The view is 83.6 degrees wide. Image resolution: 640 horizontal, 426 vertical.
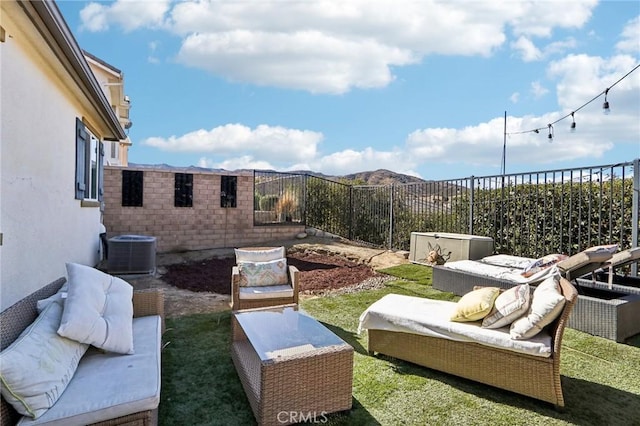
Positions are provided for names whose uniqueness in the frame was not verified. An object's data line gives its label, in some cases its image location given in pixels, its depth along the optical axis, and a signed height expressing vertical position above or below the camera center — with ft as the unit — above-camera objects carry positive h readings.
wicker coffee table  7.70 -3.74
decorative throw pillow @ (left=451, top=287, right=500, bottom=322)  9.69 -2.50
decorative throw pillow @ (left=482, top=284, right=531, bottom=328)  9.19 -2.40
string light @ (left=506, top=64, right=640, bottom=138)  21.38 +7.79
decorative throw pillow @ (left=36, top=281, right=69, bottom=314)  8.05 -2.14
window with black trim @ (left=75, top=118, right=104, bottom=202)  18.16 +2.59
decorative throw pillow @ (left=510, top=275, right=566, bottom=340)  8.49 -2.36
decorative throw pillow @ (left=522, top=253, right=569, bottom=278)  16.10 -2.20
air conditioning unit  22.49 -2.93
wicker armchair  14.12 -3.26
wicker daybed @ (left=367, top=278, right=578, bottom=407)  8.40 -3.84
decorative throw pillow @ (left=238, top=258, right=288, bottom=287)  15.39 -2.68
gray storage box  21.84 -2.02
